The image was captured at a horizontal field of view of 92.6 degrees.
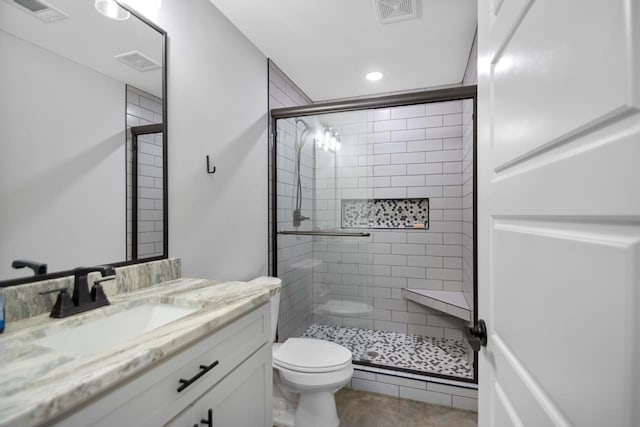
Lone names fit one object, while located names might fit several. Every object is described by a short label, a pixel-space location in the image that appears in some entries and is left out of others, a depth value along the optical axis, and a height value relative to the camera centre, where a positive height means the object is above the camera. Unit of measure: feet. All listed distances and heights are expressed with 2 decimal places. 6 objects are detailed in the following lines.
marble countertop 1.69 -1.03
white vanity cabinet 2.14 -1.56
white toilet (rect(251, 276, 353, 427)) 5.54 -3.08
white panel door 1.15 +0.00
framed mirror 3.08 +0.92
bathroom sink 2.89 -1.22
